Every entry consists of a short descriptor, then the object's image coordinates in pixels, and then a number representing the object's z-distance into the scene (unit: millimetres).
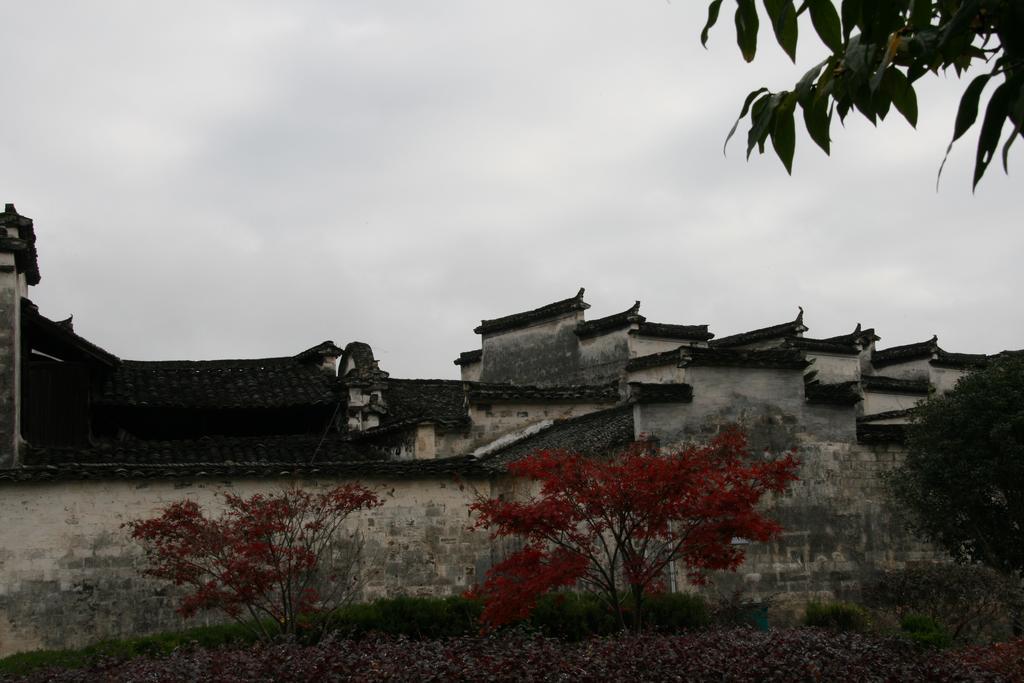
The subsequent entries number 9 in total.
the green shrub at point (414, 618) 14852
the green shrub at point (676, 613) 14930
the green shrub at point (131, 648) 12344
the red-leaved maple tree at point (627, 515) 13375
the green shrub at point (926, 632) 13461
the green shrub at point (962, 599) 15289
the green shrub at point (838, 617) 16125
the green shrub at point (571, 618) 14570
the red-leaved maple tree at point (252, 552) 14508
